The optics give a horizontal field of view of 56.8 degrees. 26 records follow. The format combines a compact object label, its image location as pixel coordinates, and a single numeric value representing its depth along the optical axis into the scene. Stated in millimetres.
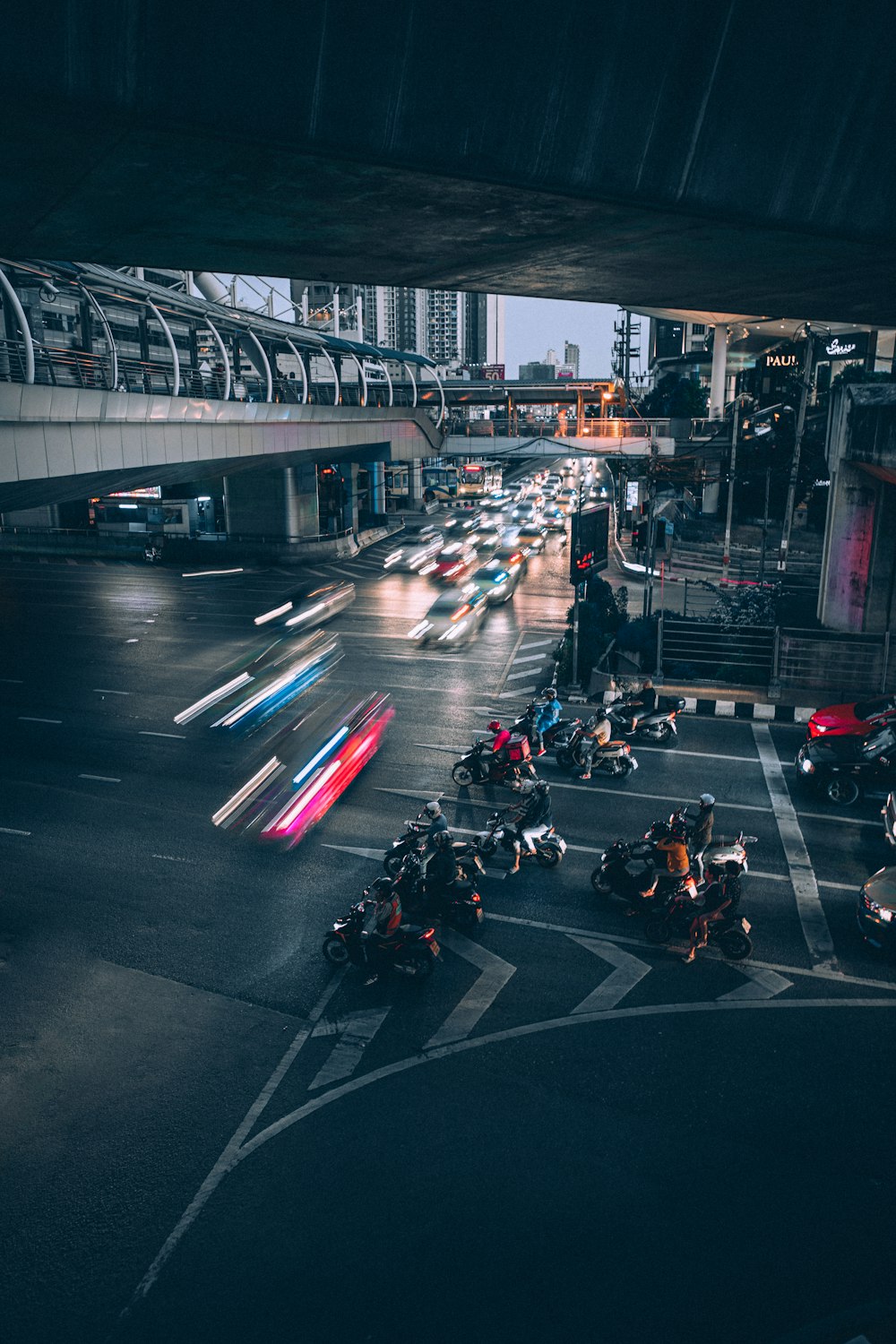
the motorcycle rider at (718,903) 11766
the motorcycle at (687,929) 11680
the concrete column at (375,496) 68250
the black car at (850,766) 16375
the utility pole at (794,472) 35938
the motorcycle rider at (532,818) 14141
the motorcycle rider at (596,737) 18000
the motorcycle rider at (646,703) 20484
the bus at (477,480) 79250
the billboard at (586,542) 25812
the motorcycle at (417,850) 13016
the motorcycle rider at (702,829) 13164
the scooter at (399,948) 11125
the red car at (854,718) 17697
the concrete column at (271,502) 46844
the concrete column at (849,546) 26891
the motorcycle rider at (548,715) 19734
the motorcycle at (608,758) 17953
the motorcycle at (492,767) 17062
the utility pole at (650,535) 28078
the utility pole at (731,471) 38344
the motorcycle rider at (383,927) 11086
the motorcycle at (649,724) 19859
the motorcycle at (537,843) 14094
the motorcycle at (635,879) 12250
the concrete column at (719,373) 61062
